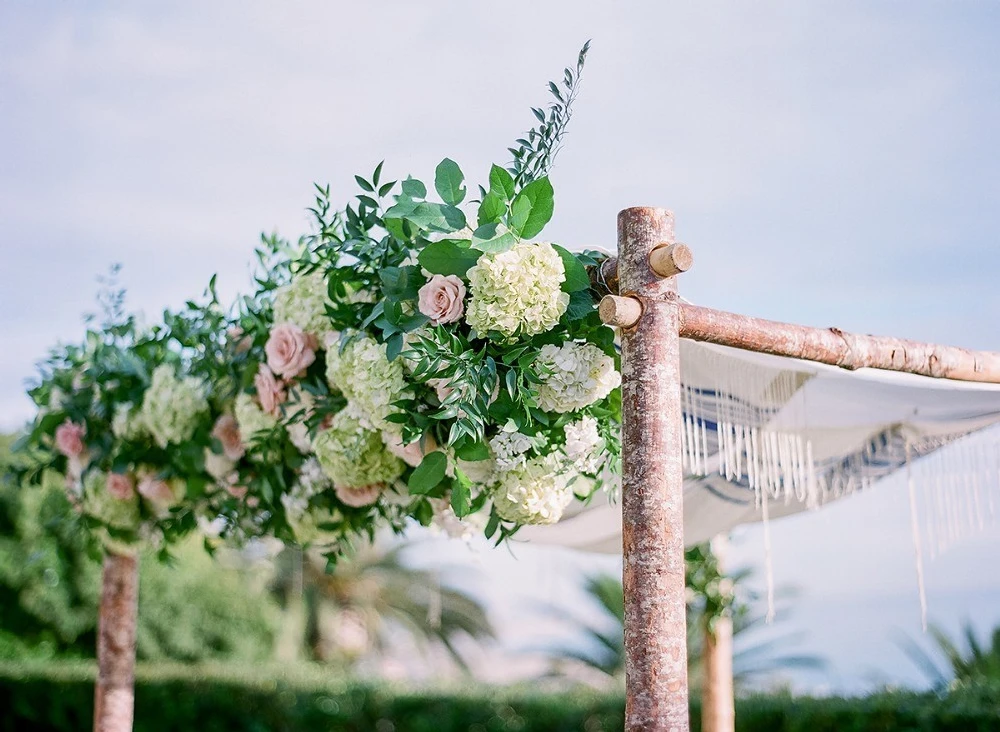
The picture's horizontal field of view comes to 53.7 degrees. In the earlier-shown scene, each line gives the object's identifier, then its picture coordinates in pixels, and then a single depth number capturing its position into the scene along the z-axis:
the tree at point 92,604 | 8.84
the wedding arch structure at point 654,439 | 1.55
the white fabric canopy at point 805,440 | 2.29
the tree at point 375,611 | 10.82
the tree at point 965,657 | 6.48
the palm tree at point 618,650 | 7.61
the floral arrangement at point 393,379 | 1.70
